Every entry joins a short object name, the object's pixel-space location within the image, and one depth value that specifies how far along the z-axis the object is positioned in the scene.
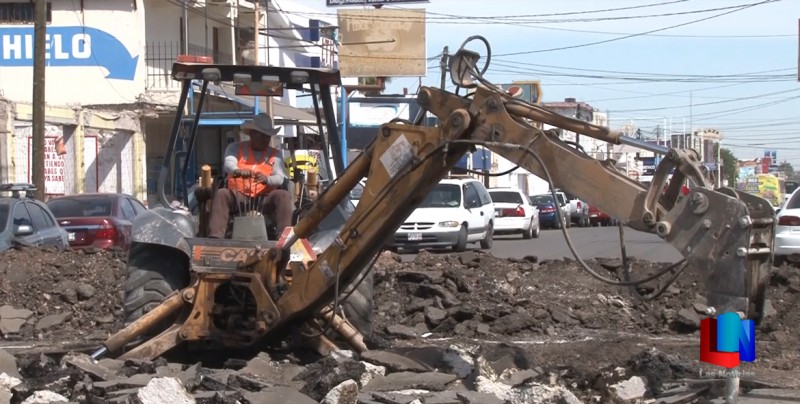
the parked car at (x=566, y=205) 38.88
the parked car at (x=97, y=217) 20.48
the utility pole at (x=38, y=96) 24.80
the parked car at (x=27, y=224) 16.81
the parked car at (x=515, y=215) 34.34
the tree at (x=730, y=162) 122.56
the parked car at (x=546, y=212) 44.78
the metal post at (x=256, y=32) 36.12
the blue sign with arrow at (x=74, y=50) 34.12
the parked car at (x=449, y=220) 25.20
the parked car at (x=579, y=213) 47.98
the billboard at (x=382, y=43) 42.00
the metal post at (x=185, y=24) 36.33
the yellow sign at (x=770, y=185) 73.10
